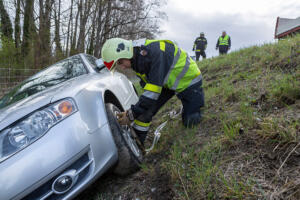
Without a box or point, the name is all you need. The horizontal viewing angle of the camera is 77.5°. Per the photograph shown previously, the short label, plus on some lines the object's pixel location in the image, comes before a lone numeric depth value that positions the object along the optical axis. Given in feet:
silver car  3.49
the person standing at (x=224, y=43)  33.63
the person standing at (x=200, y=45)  34.60
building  67.23
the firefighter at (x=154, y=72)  6.11
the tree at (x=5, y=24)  25.32
